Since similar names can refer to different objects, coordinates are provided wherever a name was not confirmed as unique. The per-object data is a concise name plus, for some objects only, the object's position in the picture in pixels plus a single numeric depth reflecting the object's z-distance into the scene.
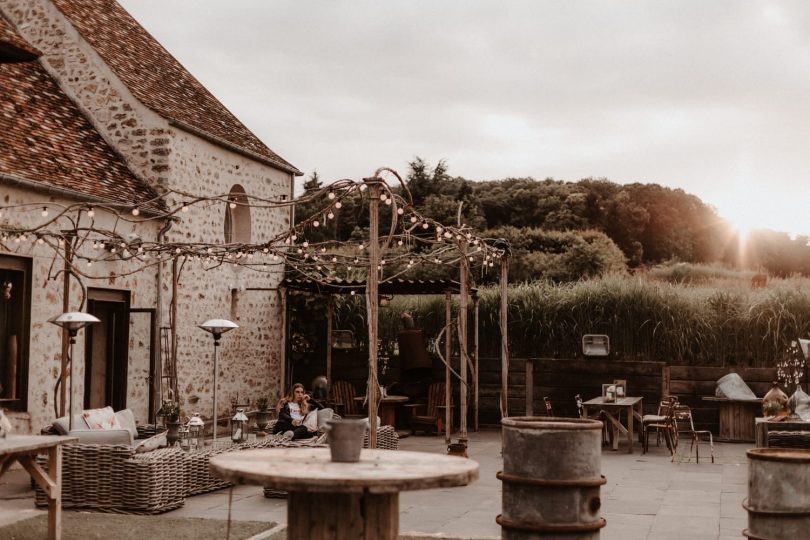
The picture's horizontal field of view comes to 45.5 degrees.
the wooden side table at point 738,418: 14.76
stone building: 11.77
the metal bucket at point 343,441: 4.70
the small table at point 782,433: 9.44
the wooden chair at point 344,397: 16.41
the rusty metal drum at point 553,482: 5.10
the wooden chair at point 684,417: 12.50
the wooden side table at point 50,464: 6.95
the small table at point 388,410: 15.27
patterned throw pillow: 9.93
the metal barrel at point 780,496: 5.11
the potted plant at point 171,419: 10.09
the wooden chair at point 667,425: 12.83
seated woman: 11.00
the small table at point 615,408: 13.12
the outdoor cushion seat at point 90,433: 9.37
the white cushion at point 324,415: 11.20
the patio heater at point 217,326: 11.72
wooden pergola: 14.66
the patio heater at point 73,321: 9.58
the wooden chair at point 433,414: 15.48
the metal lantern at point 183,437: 10.09
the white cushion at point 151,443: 9.26
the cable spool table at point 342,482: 4.12
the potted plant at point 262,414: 11.65
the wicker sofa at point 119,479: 8.26
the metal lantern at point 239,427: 10.65
